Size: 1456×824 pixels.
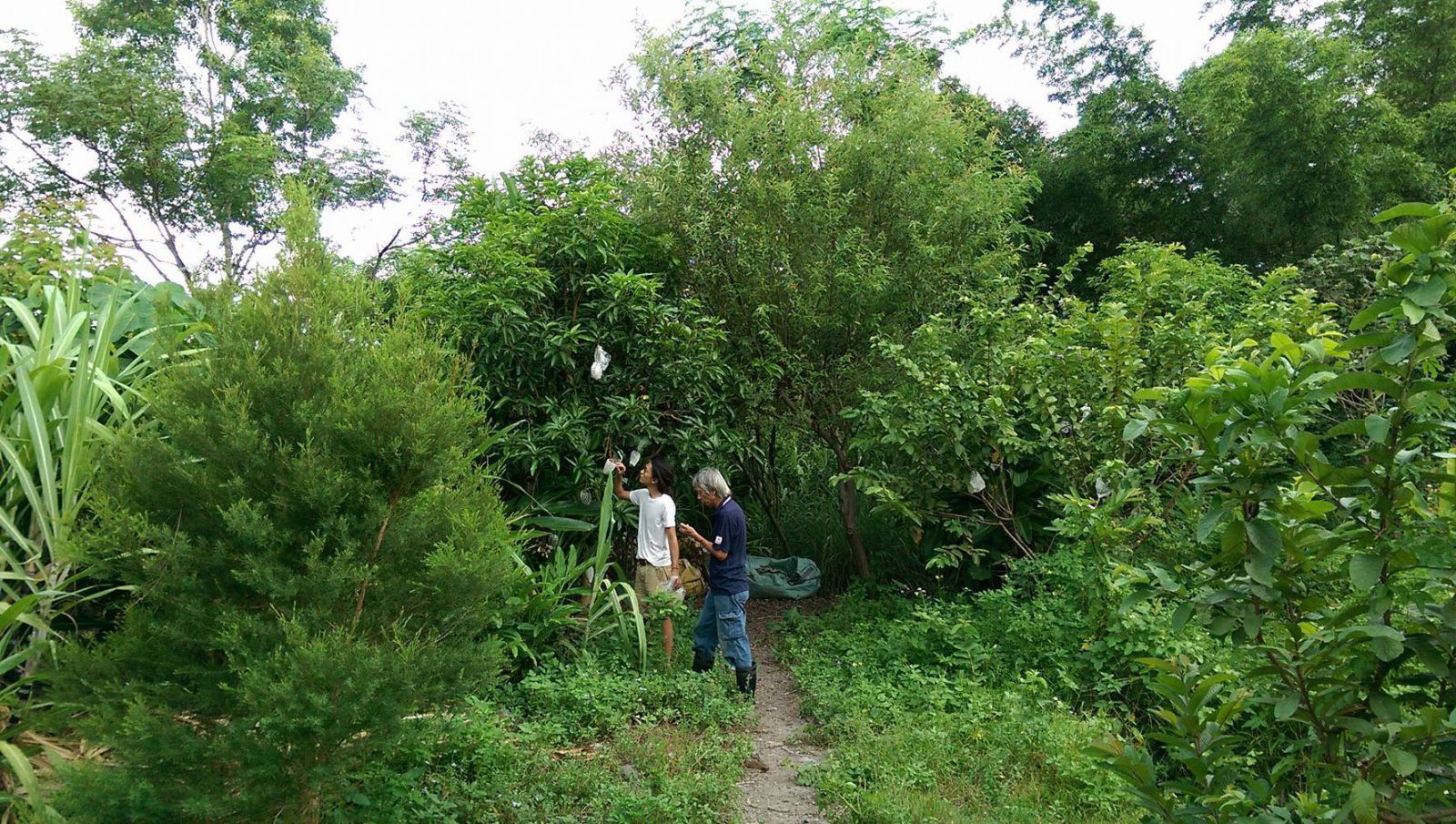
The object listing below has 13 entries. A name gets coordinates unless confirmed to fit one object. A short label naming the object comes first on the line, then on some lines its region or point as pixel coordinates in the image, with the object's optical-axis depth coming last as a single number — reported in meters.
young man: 6.39
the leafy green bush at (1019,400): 6.57
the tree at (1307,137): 10.95
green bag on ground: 8.81
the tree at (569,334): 6.73
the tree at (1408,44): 11.98
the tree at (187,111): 14.61
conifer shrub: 2.75
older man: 5.85
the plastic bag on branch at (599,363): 6.93
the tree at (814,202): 7.57
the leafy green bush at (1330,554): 1.63
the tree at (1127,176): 13.70
